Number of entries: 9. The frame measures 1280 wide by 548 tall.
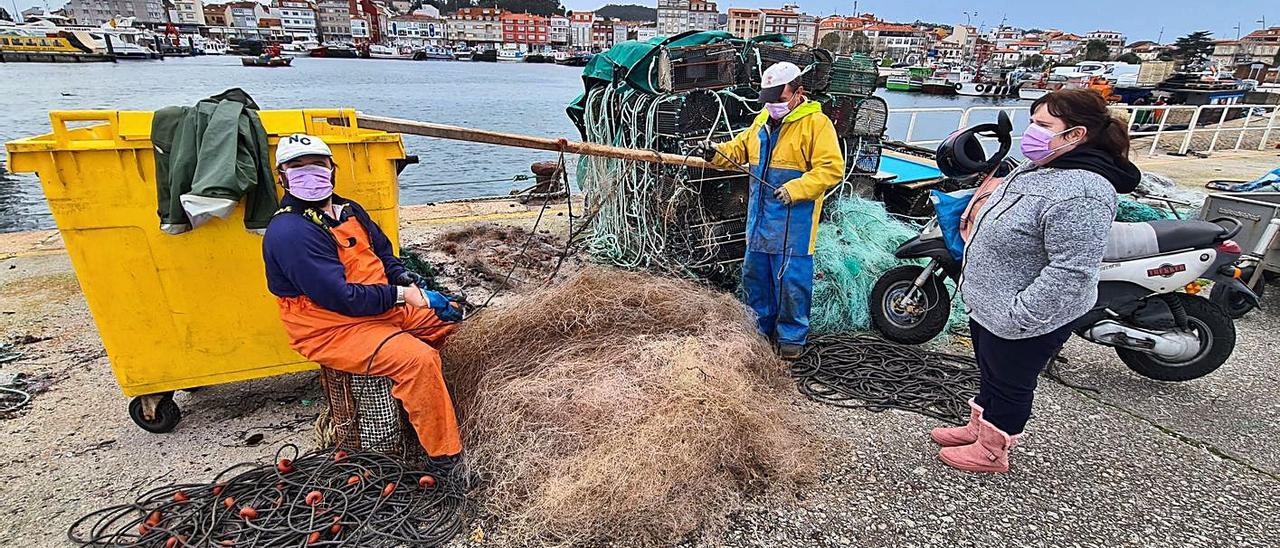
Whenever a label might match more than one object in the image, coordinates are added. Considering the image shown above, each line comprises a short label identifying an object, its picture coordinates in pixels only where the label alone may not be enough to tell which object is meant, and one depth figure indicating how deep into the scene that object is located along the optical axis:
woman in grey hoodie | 1.98
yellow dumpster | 2.36
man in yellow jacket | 3.19
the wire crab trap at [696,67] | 3.96
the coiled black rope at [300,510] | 2.12
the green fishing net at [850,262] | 3.91
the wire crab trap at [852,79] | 4.66
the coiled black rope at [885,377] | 3.10
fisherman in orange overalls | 2.21
